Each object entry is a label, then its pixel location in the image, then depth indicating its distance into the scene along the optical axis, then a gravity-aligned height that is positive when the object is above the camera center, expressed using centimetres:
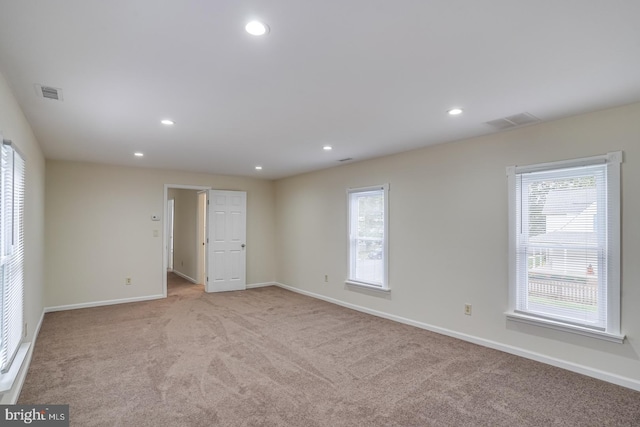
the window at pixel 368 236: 489 -29
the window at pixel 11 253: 216 -27
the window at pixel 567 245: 287 -26
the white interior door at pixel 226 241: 662 -48
